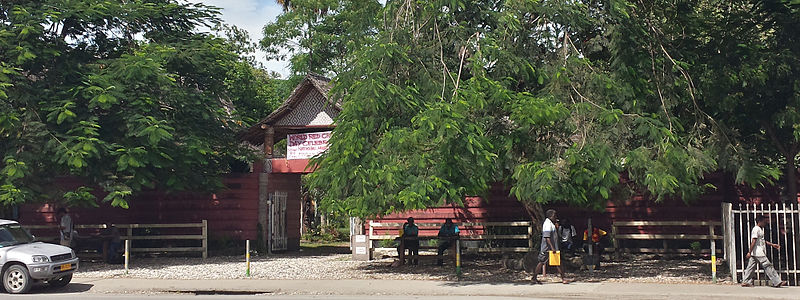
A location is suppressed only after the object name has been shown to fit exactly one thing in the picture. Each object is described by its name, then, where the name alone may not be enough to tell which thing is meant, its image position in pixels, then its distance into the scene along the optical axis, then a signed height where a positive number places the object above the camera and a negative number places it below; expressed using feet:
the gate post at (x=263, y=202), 82.12 -1.05
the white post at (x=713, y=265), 51.16 -4.99
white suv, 51.16 -4.27
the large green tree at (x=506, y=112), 48.47 +4.69
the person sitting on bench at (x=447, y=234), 66.08 -3.63
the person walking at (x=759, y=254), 48.37 -4.13
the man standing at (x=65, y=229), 68.95 -2.89
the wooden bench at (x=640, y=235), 65.92 -4.06
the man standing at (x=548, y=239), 52.13 -3.27
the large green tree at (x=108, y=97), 62.75 +7.71
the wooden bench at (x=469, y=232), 67.00 -3.93
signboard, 80.48 +4.60
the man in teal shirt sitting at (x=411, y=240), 65.53 -4.03
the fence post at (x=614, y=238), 69.51 -4.36
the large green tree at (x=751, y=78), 51.67 +6.73
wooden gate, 84.07 -3.02
